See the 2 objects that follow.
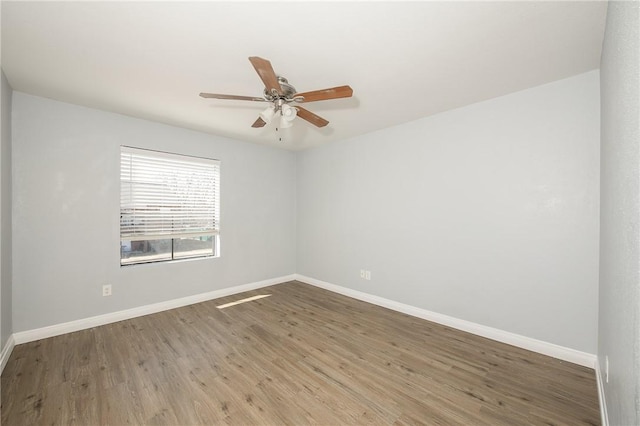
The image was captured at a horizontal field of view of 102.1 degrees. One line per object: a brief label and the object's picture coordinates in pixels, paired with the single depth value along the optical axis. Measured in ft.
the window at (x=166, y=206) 11.01
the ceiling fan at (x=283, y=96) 5.99
